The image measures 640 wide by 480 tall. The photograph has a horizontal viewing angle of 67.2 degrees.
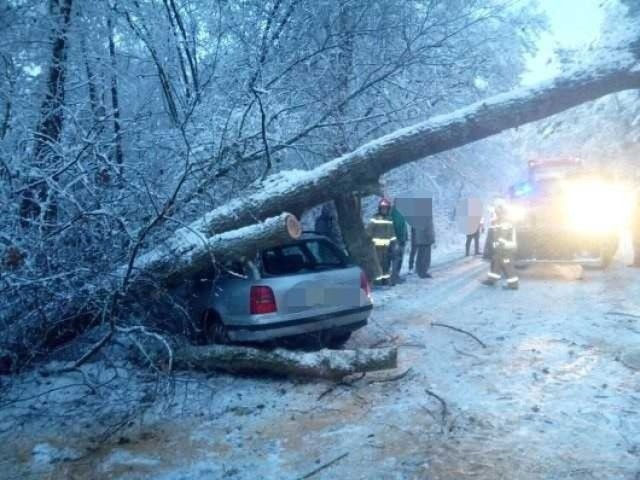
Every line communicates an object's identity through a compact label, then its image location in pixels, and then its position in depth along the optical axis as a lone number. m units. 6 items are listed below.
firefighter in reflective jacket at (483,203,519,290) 8.80
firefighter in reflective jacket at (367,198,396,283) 9.37
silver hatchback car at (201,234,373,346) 4.97
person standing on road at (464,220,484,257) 15.09
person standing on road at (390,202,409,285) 9.71
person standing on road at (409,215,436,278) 10.09
